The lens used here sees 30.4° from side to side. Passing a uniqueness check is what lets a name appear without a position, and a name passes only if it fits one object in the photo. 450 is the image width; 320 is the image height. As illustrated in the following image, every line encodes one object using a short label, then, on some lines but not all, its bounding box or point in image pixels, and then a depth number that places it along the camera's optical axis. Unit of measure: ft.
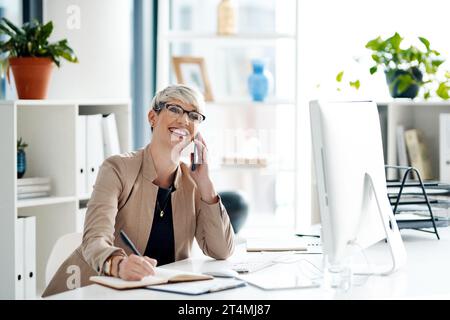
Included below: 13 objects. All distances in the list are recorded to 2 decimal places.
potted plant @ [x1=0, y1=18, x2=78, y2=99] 12.87
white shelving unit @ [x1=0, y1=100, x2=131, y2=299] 13.38
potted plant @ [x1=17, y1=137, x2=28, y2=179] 12.55
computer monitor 6.91
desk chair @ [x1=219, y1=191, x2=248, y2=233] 16.05
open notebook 6.86
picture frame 16.55
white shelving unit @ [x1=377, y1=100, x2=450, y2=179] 14.88
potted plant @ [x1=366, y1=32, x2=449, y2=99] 14.60
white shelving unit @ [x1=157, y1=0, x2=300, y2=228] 16.49
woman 8.64
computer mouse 7.39
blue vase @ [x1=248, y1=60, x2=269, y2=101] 16.20
